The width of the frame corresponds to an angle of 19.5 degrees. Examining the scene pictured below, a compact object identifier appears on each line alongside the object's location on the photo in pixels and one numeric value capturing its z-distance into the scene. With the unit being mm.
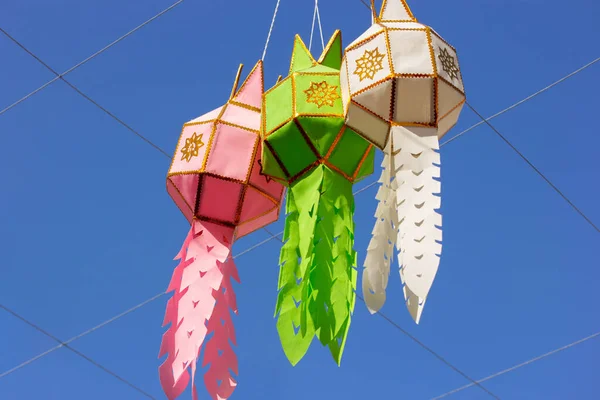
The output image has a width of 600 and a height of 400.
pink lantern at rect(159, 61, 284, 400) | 5106
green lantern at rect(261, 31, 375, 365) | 4662
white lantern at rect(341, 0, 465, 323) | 4467
